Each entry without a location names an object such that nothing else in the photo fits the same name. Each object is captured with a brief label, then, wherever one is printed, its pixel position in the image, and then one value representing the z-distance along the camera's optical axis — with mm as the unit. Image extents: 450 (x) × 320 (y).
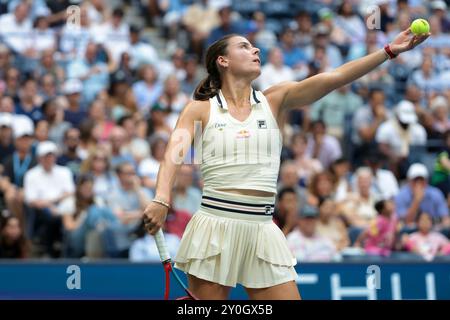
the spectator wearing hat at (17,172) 12750
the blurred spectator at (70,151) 13430
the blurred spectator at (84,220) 12250
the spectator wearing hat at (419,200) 13281
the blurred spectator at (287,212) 12273
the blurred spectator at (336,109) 15070
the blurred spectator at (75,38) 15419
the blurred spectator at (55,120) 13789
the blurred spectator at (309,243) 11938
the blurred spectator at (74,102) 14266
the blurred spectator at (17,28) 15594
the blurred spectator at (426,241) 12359
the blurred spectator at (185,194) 12539
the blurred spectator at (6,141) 13391
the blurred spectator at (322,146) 14414
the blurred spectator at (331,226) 12477
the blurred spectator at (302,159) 14023
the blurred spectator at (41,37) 15477
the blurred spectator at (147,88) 15242
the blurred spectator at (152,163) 13391
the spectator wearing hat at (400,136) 14570
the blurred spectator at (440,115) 15227
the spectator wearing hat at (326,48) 16234
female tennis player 6871
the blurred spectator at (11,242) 12203
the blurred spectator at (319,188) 13284
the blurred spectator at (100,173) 12992
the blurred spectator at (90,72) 15055
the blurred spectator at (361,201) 13172
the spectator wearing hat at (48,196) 12641
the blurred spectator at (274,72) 15475
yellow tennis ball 6805
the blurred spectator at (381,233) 12234
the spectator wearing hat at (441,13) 17125
